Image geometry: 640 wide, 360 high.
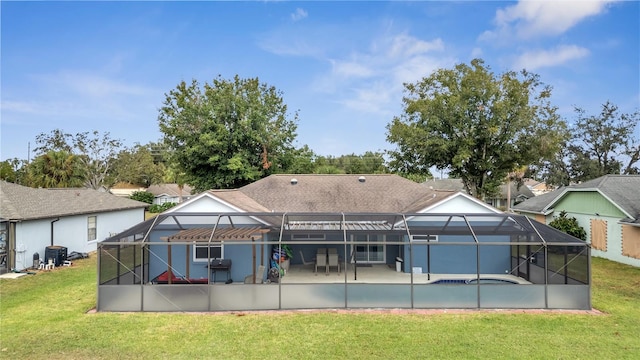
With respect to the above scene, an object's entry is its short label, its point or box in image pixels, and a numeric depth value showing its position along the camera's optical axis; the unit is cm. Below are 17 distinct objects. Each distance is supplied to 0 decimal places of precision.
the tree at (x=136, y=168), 5062
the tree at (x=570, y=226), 2048
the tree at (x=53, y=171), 3788
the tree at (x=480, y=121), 2641
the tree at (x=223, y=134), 2822
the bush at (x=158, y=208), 4348
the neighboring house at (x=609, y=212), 1733
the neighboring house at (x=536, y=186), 8260
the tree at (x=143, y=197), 4715
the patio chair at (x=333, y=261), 1561
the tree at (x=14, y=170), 5401
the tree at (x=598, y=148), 3553
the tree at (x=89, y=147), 4838
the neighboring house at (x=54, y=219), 1525
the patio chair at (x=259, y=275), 1283
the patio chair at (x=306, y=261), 1727
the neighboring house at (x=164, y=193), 5788
